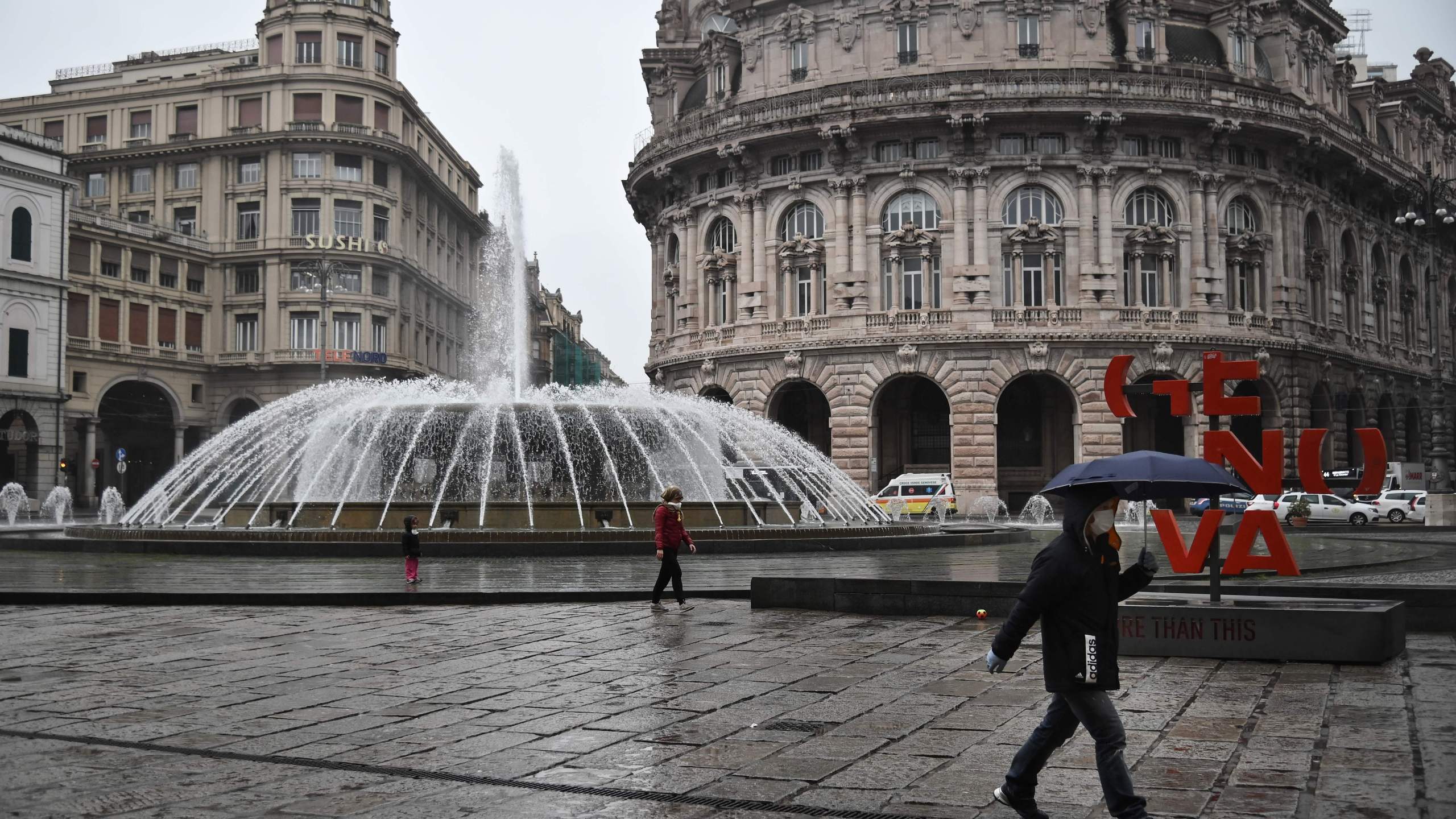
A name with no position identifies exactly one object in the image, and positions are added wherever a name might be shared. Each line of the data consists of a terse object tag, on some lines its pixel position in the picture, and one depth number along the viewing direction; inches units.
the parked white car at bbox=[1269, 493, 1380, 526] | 1555.1
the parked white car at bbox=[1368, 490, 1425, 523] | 1622.8
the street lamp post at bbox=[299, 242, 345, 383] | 2032.5
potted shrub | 1520.7
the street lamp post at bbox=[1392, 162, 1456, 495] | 1812.3
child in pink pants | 592.7
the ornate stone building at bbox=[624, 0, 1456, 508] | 1706.4
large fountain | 862.5
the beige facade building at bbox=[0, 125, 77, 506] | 1934.1
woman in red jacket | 528.4
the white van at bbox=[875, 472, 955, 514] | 1558.8
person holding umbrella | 213.0
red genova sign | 482.6
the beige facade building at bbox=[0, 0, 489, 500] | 2288.4
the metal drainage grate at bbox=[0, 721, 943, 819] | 227.8
